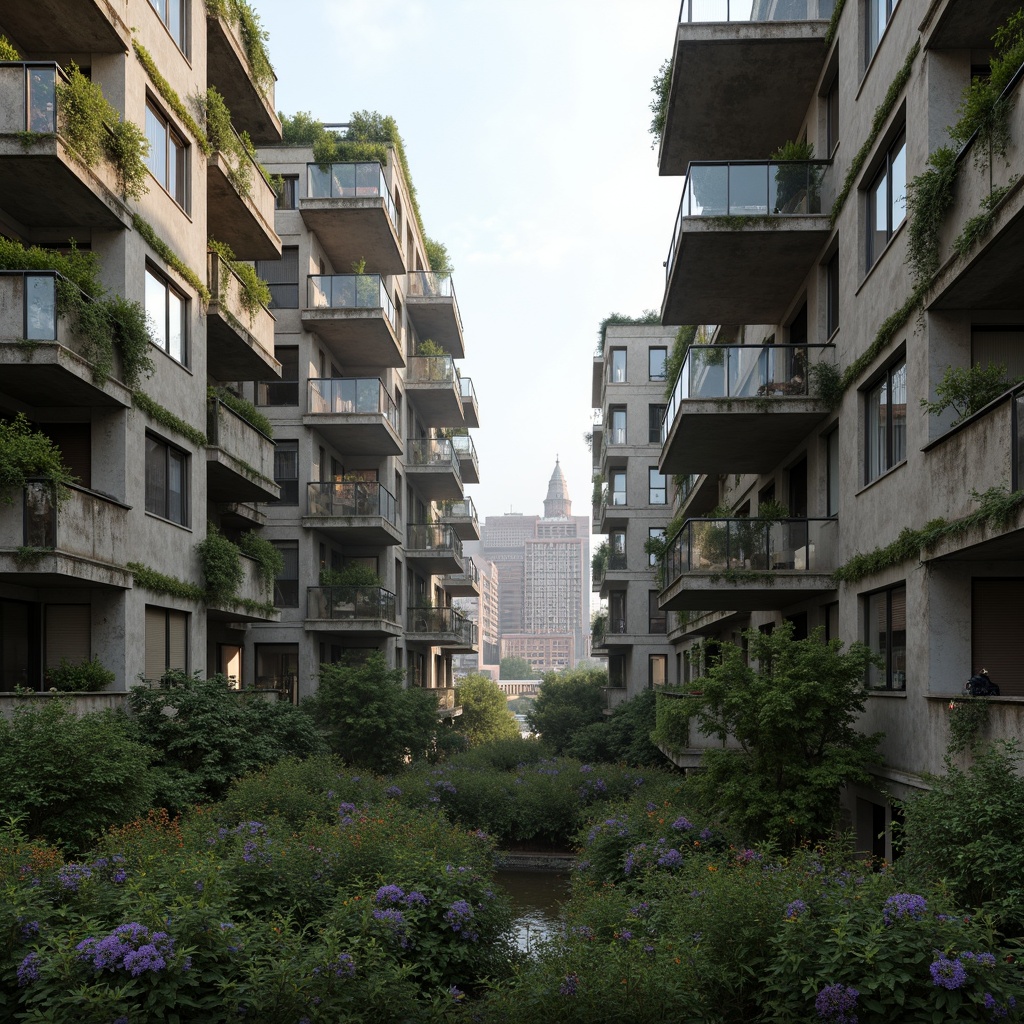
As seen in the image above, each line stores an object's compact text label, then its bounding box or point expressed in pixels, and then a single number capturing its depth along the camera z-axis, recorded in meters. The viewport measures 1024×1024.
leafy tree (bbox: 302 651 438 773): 27.70
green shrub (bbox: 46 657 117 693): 16.64
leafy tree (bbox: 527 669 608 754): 50.88
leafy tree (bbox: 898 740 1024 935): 8.59
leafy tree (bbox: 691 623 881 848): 14.44
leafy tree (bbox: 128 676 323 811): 17.20
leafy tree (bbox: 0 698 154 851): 12.71
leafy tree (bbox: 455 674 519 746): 56.90
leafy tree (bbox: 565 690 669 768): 36.59
